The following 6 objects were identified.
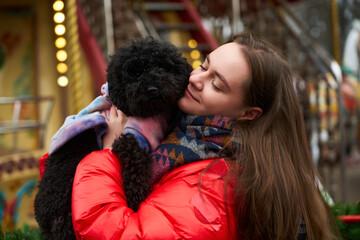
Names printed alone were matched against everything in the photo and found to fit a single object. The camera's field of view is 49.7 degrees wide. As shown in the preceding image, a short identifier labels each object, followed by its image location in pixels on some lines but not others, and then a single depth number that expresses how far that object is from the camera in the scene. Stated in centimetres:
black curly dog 121
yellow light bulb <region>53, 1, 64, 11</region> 256
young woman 114
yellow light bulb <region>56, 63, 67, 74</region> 280
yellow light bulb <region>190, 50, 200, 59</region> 511
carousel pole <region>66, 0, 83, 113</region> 260
